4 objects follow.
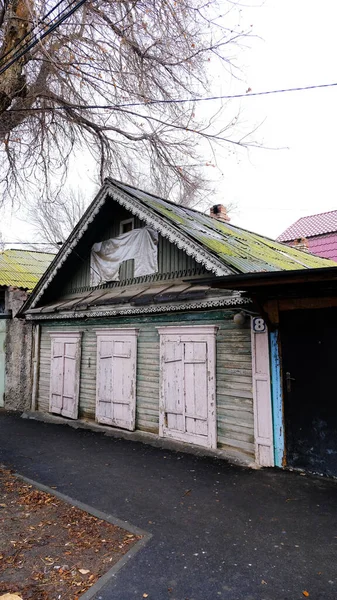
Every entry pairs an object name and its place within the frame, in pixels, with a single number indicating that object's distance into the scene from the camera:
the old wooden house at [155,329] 6.31
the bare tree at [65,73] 6.89
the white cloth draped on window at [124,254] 8.24
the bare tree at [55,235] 26.19
